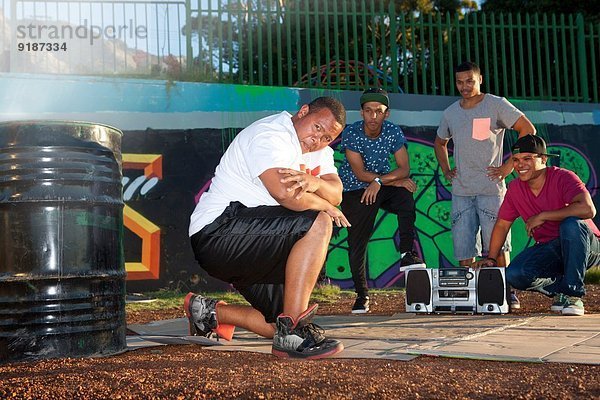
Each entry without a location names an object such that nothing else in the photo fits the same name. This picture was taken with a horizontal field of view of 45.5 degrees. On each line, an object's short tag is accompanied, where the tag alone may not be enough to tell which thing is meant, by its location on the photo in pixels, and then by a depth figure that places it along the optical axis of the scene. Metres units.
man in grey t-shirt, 5.95
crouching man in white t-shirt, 3.68
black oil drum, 3.64
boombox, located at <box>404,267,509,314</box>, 5.11
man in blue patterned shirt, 5.81
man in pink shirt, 5.09
